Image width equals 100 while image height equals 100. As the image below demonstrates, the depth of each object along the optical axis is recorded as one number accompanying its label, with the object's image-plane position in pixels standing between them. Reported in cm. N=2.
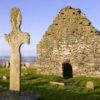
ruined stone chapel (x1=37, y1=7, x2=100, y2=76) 1297
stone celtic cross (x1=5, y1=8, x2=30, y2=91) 686
